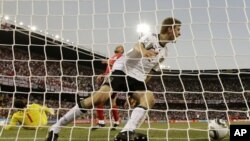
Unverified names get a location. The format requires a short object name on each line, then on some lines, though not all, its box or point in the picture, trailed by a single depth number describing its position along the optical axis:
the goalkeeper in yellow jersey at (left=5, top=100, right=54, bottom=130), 9.11
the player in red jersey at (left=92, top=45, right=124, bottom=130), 7.90
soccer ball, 5.22
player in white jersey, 4.71
